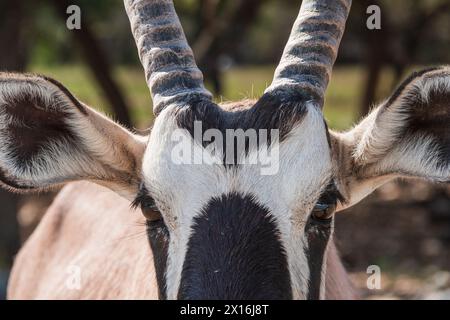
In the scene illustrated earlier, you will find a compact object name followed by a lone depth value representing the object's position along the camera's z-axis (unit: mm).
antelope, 3453
